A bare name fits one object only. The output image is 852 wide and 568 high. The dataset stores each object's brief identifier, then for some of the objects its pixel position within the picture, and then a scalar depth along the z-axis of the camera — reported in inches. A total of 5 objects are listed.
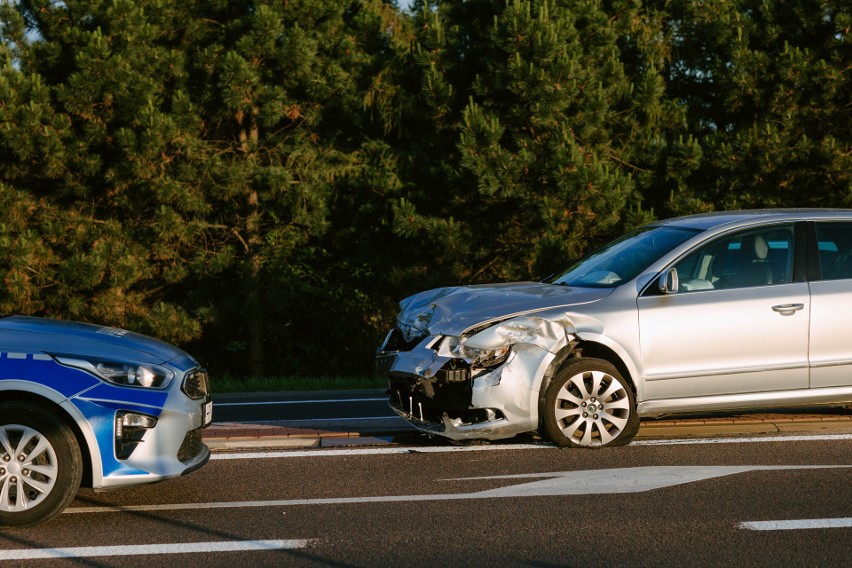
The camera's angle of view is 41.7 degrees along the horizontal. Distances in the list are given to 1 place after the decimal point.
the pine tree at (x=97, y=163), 728.3
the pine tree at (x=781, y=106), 735.1
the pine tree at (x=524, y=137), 686.5
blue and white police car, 222.2
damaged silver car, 291.9
